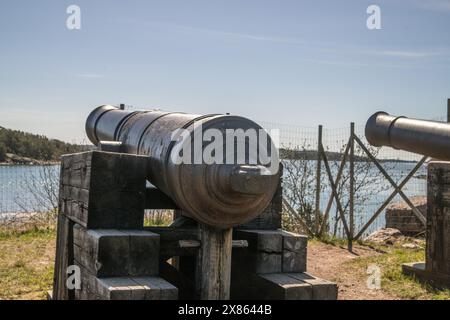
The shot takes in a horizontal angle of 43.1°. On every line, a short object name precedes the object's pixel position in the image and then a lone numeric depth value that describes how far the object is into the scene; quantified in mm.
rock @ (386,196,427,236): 11488
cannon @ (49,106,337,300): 3365
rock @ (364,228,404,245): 10453
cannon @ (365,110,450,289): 6949
